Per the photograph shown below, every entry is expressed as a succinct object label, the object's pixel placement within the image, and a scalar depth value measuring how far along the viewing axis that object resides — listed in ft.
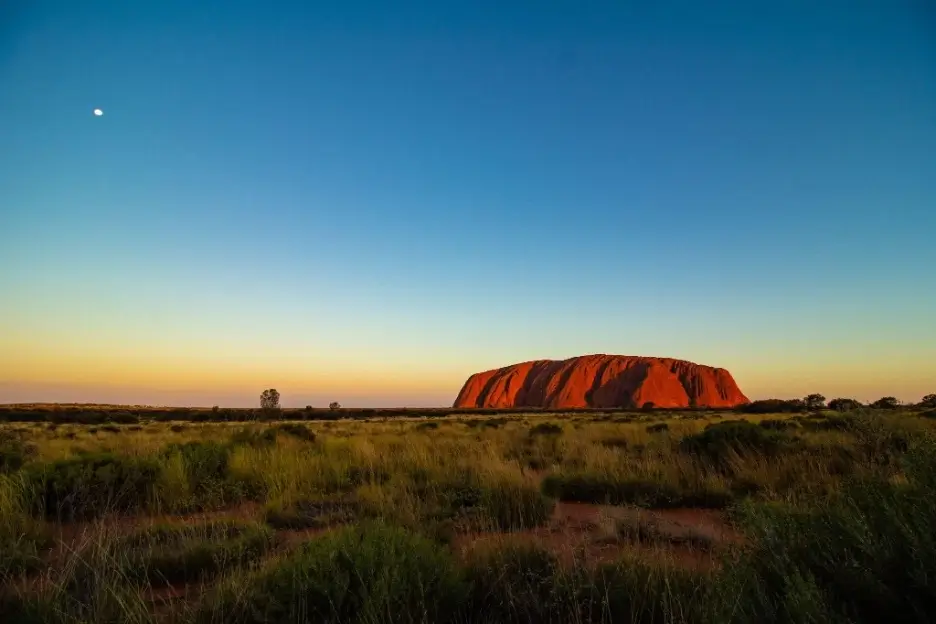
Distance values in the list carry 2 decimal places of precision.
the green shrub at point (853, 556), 7.52
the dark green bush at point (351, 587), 10.41
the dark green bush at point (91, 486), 23.56
